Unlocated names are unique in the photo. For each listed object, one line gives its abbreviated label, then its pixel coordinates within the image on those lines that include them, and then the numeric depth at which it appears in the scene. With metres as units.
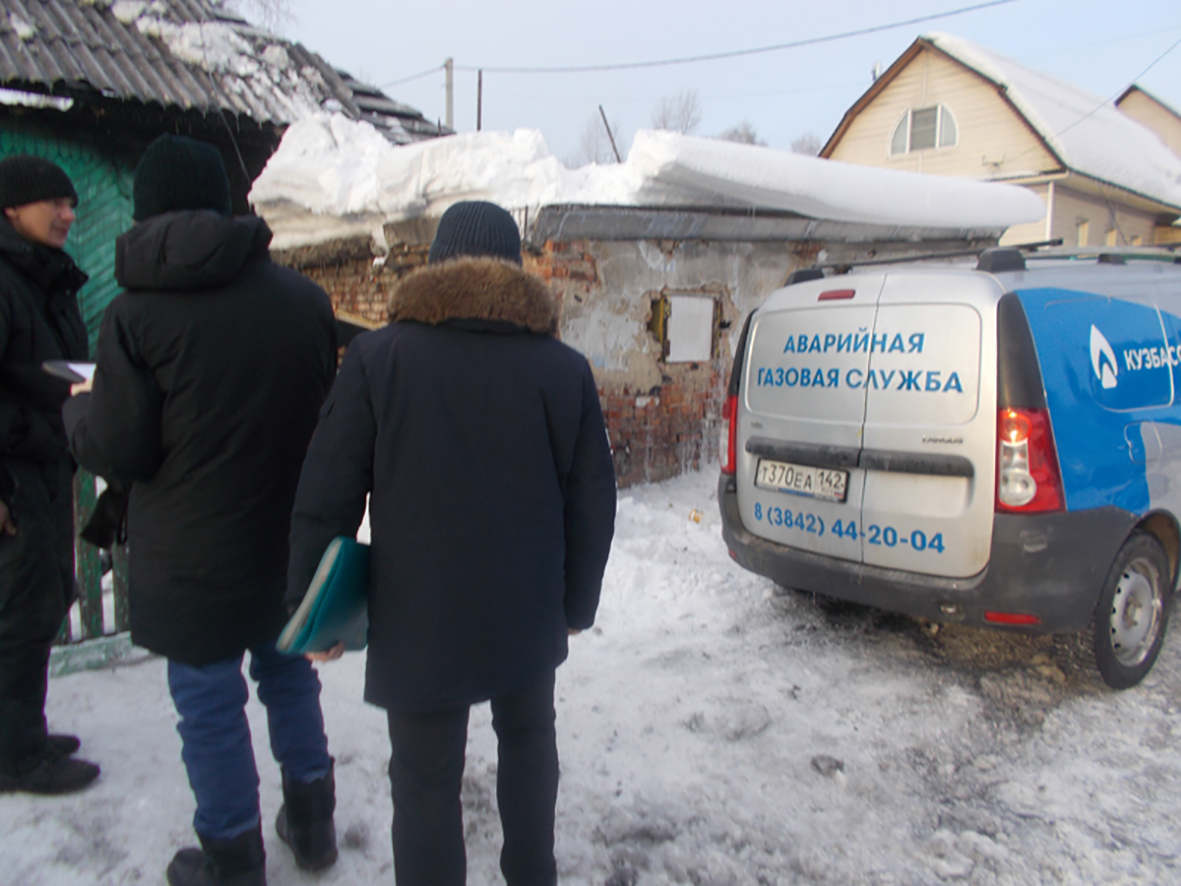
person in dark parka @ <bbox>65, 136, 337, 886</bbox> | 1.78
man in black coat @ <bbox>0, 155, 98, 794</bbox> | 2.25
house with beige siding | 18.86
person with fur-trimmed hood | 1.64
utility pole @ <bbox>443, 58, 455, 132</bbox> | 27.44
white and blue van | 2.91
